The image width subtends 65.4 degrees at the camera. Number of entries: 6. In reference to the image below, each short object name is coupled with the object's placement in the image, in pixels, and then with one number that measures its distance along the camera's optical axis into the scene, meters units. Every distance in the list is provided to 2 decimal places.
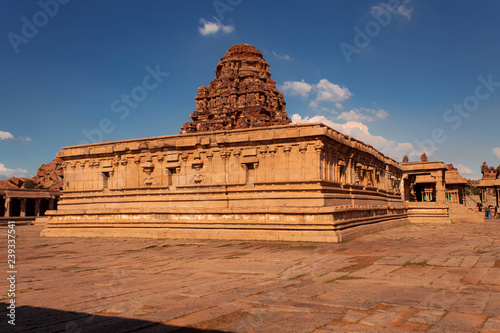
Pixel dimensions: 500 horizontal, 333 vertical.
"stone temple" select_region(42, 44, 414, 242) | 18.25
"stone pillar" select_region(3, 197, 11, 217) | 44.94
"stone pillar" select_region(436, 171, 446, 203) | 34.84
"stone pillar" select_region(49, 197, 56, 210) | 50.67
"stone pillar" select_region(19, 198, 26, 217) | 46.89
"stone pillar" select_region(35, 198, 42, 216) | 48.77
